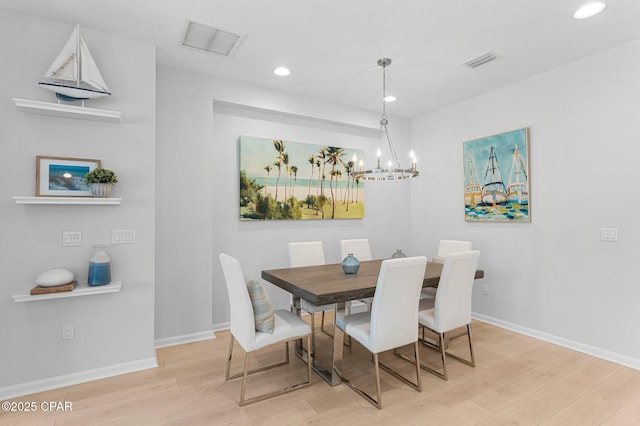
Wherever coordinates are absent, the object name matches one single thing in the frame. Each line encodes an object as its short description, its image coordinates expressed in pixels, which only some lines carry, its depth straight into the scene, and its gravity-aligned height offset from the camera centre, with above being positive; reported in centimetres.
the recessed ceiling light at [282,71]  330 +148
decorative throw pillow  227 -63
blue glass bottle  247 -39
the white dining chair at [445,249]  347 -40
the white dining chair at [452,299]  250 -67
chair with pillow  217 -74
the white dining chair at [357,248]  381 -39
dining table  228 -52
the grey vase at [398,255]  317 -39
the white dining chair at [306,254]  349 -42
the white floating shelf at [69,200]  228 +13
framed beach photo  242 +32
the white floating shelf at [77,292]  224 -54
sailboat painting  354 +42
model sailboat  238 +106
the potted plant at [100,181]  247 +27
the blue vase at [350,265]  286 -44
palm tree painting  376 +42
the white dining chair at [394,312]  216 -67
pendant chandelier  287 +39
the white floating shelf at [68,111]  228 +78
